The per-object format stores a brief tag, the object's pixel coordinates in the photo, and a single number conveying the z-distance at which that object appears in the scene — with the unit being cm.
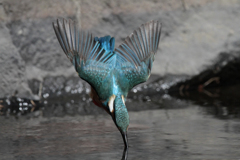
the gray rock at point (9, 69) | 1105
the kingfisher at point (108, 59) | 723
